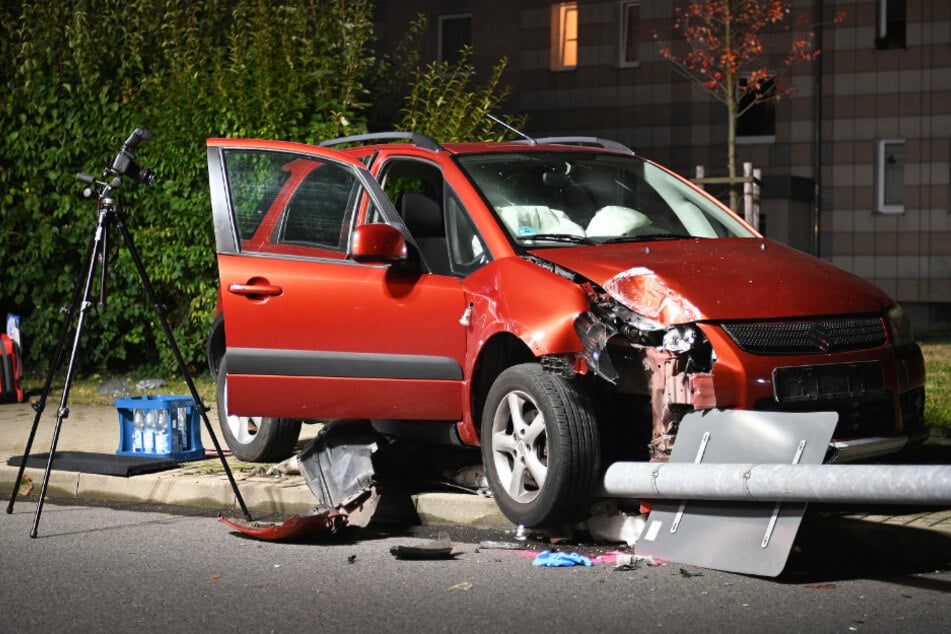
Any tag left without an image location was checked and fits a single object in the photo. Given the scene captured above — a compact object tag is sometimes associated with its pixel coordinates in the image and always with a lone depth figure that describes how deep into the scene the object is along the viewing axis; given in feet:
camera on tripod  24.40
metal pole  18.02
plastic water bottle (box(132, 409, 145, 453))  30.22
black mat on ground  28.04
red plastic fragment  22.91
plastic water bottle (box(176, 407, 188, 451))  30.25
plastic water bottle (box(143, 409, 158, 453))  30.12
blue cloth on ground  21.08
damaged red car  21.52
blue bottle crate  30.04
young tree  67.99
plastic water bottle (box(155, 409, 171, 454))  30.07
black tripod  24.44
